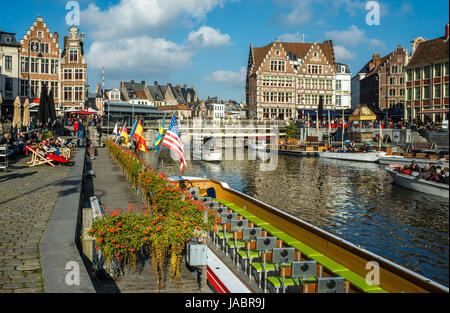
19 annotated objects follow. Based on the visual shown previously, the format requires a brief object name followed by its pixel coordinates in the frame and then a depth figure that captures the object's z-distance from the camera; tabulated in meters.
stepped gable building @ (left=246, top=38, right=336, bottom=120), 74.56
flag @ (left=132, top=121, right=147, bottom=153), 22.44
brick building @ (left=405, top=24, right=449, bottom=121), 48.10
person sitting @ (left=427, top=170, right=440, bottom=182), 20.86
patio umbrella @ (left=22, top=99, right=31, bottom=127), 29.03
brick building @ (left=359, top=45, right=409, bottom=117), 78.88
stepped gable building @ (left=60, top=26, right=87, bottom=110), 59.88
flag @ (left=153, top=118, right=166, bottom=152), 20.71
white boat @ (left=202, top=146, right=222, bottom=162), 48.38
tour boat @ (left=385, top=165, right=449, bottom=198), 22.62
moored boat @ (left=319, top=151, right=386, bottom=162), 45.00
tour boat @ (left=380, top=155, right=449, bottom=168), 34.57
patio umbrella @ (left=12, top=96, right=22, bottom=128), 26.69
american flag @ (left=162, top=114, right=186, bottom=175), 13.96
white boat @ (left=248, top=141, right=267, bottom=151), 59.44
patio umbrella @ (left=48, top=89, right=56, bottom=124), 30.52
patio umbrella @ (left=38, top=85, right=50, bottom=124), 27.84
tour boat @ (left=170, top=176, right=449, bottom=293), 7.14
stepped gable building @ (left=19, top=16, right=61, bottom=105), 56.06
